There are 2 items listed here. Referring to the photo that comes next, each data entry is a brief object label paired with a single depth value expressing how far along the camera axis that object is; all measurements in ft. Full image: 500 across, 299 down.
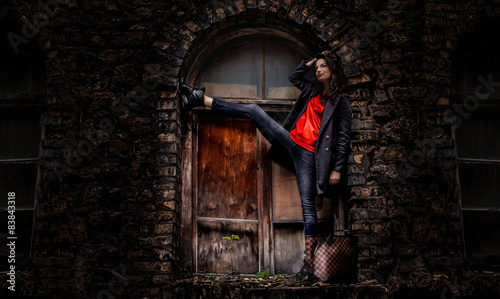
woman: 11.46
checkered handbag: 10.31
